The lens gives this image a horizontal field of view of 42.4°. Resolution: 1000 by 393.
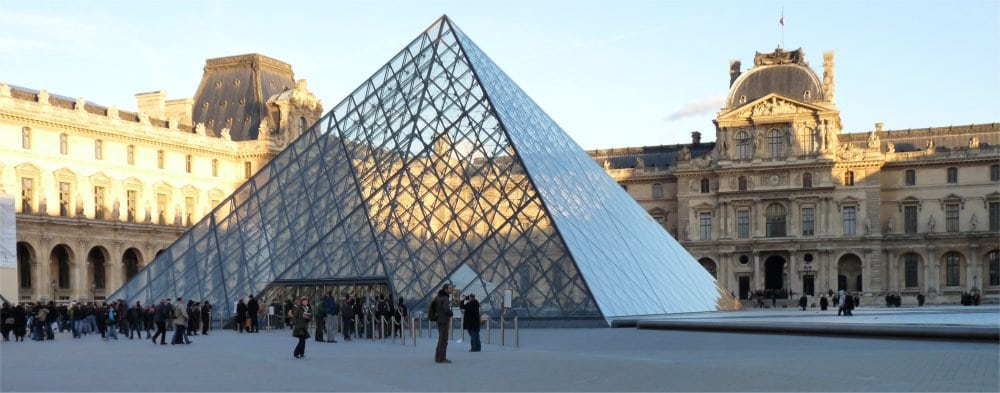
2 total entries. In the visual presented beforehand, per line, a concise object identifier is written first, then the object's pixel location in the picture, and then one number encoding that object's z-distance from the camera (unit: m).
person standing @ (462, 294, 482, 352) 18.39
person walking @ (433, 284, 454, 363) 16.11
